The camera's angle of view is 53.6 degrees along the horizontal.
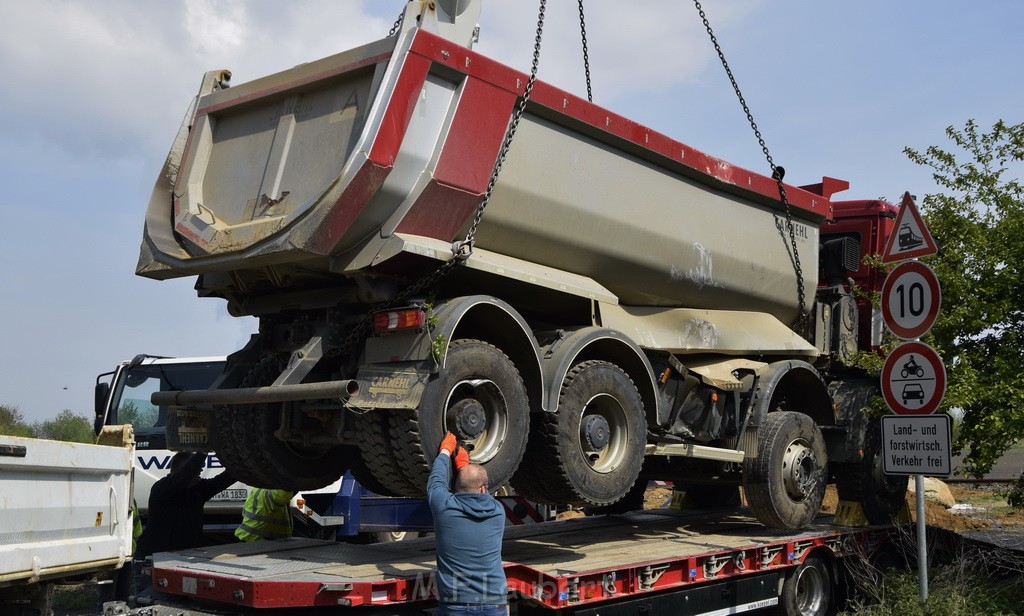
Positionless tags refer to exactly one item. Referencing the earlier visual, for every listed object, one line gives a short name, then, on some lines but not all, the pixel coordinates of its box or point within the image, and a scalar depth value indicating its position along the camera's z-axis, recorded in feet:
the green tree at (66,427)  82.16
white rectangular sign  21.25
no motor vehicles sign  21.47
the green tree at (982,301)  25.30
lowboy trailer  17.15
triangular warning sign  22.39
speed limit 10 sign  21.77
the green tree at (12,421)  80.67
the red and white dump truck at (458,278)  18.28
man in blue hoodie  16.66
